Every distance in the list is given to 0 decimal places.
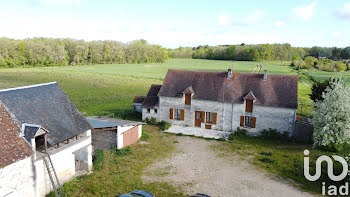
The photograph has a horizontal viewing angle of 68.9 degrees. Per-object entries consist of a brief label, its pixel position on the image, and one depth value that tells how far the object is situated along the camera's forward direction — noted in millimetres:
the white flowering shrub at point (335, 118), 20250
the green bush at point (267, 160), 20062
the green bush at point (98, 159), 18284
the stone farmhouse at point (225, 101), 25594
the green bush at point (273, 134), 25156
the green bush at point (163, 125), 27733
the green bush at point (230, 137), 25138
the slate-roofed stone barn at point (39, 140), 12273
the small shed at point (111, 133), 20938
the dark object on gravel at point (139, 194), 13667
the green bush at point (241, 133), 26272
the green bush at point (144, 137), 24559
